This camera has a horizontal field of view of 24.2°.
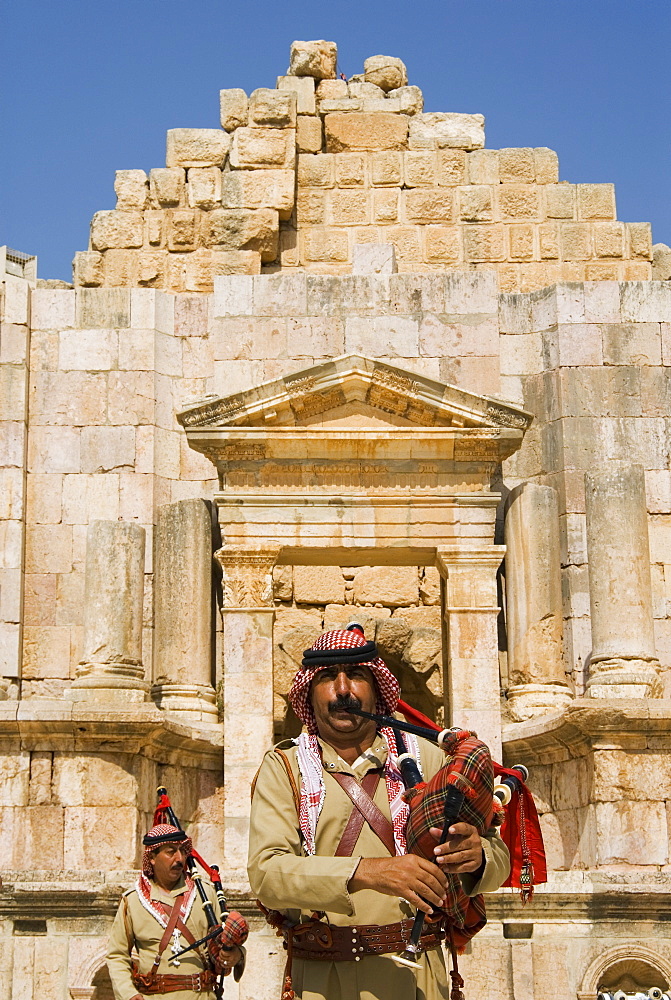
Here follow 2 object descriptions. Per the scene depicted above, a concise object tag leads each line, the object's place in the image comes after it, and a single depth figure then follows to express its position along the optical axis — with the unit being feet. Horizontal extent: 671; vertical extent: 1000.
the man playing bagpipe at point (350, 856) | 18.25
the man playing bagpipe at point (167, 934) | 29.68
